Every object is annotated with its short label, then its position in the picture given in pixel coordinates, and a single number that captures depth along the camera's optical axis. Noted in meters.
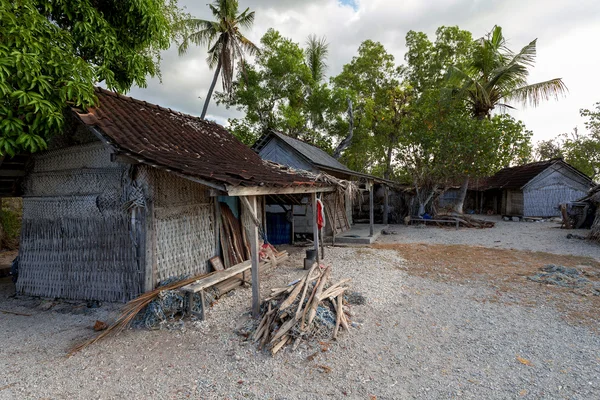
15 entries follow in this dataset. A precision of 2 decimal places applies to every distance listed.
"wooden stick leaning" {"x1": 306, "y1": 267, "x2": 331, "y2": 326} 4.61
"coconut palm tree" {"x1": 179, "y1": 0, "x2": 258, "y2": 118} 18.74
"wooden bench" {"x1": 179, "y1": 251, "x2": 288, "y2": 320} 5.20
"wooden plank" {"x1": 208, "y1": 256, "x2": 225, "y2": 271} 6.81
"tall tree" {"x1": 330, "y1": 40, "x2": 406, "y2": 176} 23.91
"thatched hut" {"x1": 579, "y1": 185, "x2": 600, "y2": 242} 12.21
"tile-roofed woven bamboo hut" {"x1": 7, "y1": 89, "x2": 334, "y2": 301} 5.40
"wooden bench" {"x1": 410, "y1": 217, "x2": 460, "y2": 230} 17.81
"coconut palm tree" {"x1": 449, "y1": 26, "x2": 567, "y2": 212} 18.42
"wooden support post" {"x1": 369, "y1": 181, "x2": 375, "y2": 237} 13.95
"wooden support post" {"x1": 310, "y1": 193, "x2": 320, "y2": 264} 8.08
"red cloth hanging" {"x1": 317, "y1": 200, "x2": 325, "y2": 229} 8.45
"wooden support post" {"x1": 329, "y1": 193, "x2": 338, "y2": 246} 12.07
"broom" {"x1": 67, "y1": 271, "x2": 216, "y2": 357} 4.59
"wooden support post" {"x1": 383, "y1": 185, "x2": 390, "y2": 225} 18.66
